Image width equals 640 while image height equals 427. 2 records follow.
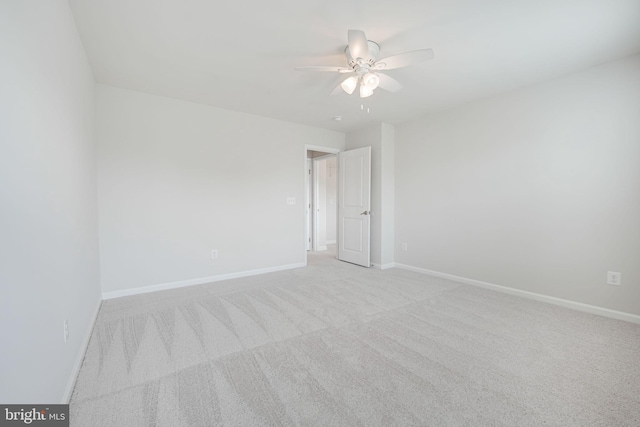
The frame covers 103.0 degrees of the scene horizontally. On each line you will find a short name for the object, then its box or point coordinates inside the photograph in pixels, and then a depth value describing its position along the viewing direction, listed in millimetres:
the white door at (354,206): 4418
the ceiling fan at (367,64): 1867
